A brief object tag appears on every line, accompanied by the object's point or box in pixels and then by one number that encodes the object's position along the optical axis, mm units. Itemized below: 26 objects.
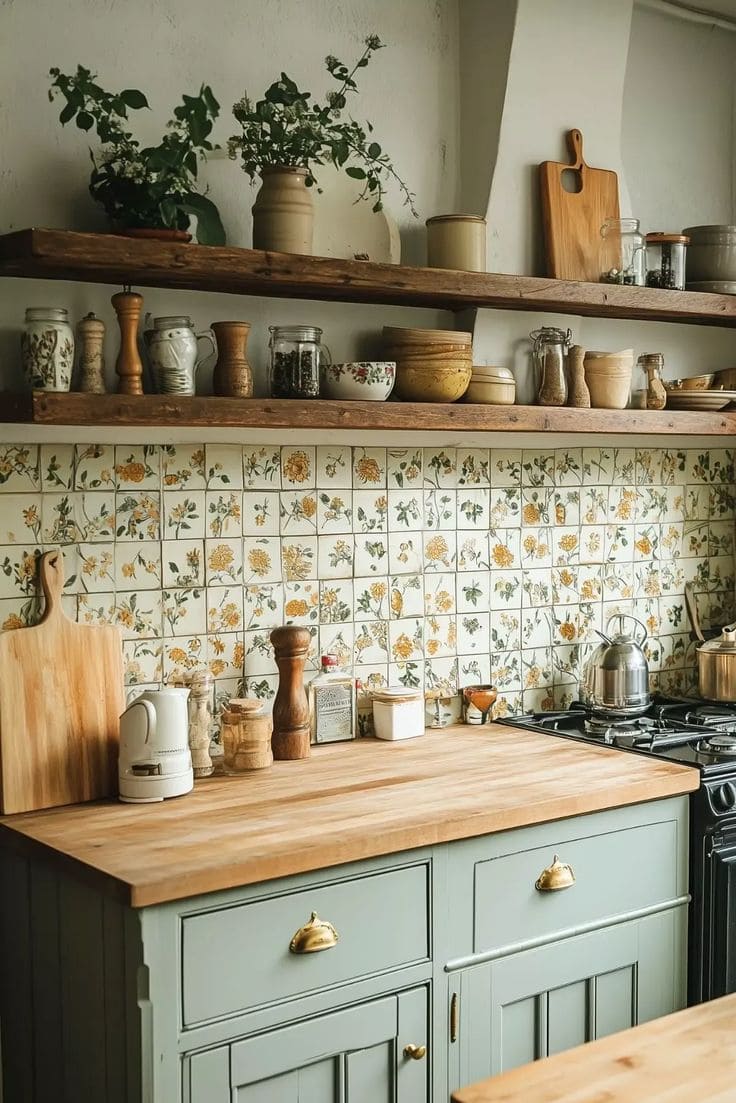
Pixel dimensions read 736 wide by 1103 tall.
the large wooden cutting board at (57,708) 2436
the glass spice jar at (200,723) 2670
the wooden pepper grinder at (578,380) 3078
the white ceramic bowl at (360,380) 2674
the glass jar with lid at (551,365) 3037
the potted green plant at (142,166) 2412
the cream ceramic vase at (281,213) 2592
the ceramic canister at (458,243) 2859
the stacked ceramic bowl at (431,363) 2795
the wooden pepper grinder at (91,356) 2464
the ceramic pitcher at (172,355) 2514
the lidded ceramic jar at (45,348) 2379
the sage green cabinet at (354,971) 2033
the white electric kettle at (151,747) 2445
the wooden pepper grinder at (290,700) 2805
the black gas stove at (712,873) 2709
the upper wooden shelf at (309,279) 2314
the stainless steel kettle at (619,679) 3193
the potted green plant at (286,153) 2596
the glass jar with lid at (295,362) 2637
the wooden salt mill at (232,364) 2582
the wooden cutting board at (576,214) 3076
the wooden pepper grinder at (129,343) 2490
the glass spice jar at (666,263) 3213
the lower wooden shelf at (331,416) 2309
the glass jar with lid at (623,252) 3133
